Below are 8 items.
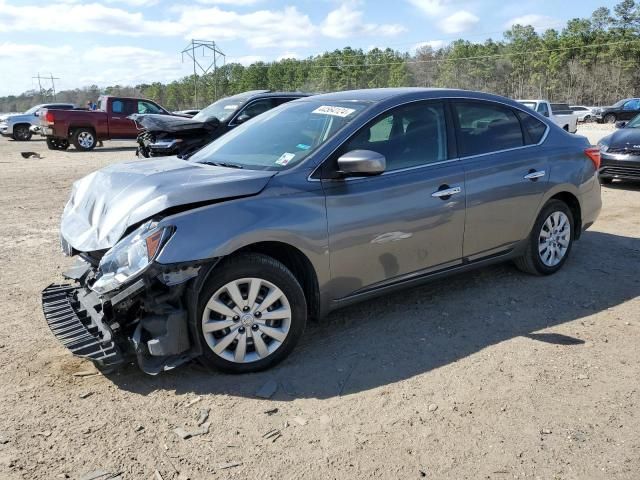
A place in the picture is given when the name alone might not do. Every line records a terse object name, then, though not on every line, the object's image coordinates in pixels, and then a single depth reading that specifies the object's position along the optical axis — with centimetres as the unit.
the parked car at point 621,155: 980
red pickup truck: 1953
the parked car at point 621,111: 3522
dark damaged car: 975
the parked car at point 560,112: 1919
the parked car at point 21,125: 2767
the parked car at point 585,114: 4288
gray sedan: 331
